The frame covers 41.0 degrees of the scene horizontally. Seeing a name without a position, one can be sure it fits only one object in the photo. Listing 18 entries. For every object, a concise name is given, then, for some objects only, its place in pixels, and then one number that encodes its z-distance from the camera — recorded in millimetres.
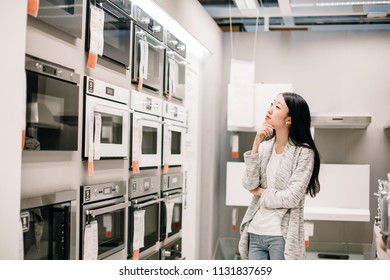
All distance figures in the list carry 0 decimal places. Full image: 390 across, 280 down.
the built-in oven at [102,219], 2074
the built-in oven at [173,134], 3117
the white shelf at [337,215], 3740
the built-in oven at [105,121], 2080
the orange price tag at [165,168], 3121
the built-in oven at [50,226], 1684
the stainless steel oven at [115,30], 2164
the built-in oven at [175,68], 3148
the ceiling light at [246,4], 3613
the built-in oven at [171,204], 3137
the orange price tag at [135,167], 2584
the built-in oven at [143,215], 2629
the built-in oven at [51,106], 1651
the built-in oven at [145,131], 2592
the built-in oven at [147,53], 2604
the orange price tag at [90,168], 2076
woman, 1982
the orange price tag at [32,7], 1607
